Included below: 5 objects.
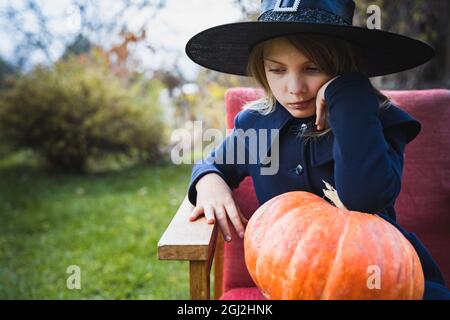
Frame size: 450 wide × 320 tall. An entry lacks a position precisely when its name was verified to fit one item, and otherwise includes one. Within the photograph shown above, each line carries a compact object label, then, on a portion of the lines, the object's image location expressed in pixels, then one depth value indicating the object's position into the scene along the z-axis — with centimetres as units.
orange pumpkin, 104
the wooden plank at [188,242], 129
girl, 117
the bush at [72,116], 598
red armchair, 191
